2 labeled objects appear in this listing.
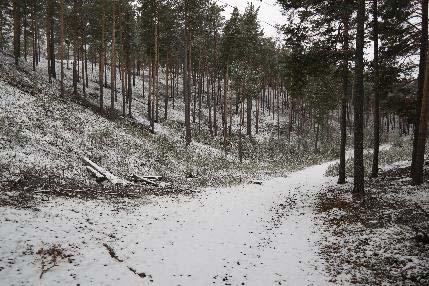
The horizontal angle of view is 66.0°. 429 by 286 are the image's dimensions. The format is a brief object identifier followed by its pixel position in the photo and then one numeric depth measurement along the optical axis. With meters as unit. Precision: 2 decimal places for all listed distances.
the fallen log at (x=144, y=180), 17.20
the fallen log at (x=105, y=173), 15.70
